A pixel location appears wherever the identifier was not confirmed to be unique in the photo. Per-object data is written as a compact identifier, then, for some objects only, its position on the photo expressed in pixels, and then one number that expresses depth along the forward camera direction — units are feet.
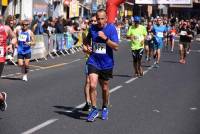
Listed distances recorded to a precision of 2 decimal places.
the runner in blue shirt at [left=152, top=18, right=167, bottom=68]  77.59
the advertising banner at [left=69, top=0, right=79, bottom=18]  162.61
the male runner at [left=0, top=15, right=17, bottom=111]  36.11
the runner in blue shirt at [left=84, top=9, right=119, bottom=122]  33.17
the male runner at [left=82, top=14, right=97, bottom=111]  36.55
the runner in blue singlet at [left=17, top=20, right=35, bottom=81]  55.01
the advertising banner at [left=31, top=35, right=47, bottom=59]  81.20
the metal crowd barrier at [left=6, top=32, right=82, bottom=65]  81.87
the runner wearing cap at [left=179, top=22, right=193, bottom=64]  84.82
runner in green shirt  61.41
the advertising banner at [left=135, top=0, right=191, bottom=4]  229.66
